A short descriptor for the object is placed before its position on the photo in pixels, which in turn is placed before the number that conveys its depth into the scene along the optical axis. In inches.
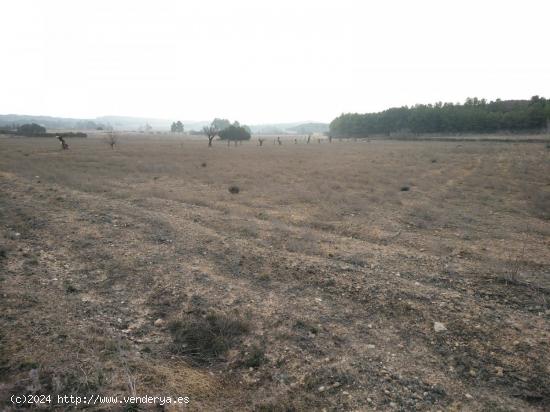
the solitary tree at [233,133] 3882.9
